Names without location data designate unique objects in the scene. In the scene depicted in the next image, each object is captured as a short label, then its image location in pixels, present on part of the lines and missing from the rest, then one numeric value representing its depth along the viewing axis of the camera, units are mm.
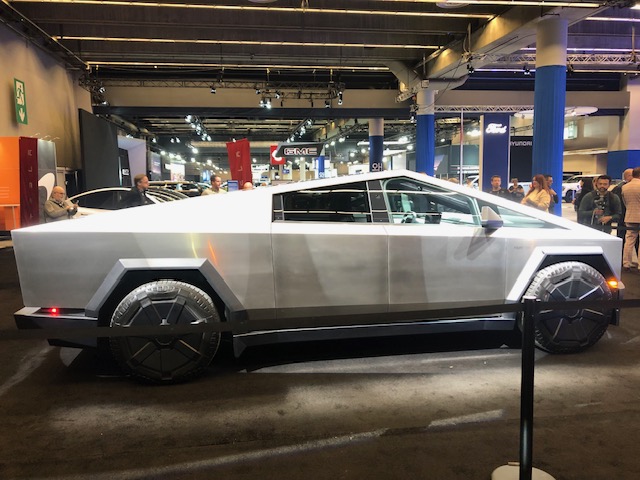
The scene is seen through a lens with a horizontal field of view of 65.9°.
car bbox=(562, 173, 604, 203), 25266
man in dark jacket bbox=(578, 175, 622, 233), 7562
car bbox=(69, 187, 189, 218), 10344
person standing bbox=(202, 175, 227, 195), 10516
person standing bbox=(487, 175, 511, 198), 10000
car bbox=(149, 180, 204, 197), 17317
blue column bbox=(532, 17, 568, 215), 10047
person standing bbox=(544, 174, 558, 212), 7642
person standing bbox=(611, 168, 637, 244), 7498
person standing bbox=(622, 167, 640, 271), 7402
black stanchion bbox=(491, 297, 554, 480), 2275
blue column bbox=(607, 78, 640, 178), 22672
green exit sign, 12500
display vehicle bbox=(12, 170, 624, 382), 3344
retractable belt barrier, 2232
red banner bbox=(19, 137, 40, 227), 11453
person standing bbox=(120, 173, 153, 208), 8789
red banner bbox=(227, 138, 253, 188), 16562
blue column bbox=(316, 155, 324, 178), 31609
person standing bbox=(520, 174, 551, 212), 7324
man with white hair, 8320
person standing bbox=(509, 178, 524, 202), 11895
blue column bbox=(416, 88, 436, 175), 18344
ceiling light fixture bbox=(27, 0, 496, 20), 9367
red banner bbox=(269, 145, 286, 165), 23822
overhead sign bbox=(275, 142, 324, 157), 23152
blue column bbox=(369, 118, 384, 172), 24000
